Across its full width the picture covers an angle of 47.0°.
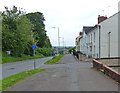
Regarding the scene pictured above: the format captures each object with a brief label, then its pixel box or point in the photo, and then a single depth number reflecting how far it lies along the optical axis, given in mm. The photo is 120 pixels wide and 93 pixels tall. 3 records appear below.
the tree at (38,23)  55656
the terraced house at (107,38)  25484
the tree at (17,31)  32438
